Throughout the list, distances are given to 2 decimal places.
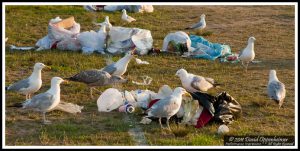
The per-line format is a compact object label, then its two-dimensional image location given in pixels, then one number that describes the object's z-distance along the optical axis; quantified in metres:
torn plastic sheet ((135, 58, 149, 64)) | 22.42
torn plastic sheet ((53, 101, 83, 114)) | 15.89
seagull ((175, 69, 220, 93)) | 17.53
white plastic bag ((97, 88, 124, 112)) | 16.25
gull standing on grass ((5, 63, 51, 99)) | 16.69
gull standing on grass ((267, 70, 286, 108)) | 17.09
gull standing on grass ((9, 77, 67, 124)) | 14.77
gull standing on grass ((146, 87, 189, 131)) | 14.41
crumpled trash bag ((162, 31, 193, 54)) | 24.34
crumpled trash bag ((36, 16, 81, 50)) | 24.36
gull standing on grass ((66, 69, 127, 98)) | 17.44
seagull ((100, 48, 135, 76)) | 19.19
